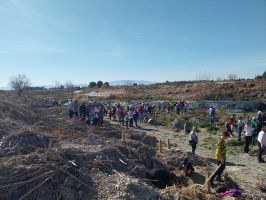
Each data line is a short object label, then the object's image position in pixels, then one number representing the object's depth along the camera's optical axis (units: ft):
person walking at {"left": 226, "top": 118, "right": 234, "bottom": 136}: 34.58
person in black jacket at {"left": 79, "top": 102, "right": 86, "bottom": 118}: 40.07
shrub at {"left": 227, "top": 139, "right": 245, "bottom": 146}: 31.00
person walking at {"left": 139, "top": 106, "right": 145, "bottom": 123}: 49.13
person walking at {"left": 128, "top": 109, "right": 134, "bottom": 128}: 43.87
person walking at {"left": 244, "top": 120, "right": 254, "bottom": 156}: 26.03
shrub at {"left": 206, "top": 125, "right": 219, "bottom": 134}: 40.36
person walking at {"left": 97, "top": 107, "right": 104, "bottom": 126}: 39.69
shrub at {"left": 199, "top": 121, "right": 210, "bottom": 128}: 44.59
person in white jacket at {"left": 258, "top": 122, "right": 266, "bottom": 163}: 22.36
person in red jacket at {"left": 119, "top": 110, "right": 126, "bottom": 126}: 45.21
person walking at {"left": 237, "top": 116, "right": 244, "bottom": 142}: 32.07
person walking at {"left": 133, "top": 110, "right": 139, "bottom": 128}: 44.11
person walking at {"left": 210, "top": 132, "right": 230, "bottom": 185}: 17.90
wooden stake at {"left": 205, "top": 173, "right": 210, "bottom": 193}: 17.09
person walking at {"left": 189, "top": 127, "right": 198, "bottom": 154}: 26.31
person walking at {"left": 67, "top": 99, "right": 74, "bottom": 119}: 43.09
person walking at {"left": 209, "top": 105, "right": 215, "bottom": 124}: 46.65
